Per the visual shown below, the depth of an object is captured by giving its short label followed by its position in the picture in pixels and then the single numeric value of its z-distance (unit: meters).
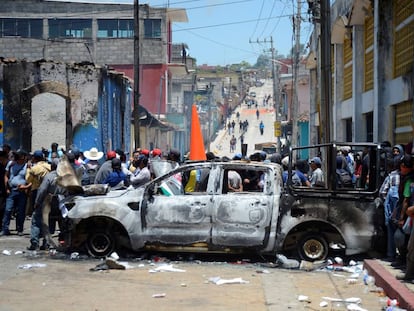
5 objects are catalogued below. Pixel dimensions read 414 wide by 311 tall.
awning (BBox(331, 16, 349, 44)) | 25.55
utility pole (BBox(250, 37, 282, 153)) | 48.97
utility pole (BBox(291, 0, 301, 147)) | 39.12
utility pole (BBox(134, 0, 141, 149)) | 26.94
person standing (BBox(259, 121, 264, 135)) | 71.97
